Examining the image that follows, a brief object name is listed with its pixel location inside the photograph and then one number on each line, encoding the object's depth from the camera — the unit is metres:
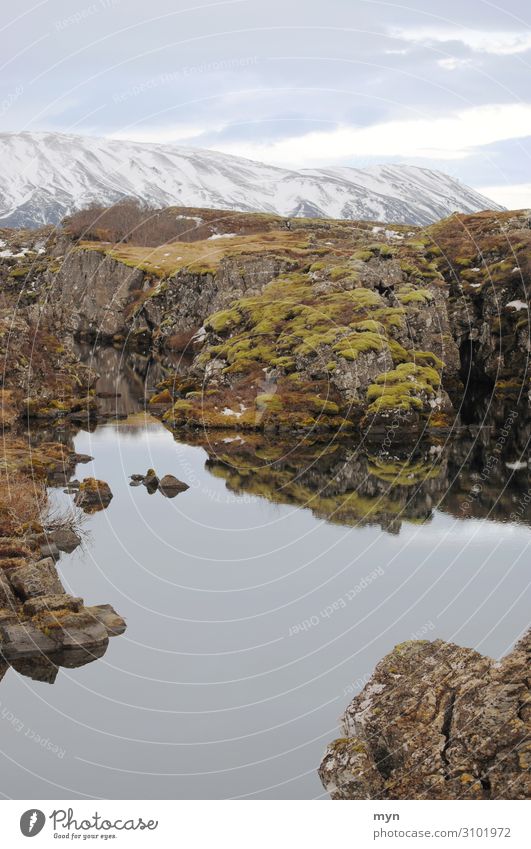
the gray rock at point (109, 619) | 40.94
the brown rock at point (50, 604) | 39.93
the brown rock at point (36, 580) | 41.31
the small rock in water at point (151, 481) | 67.06
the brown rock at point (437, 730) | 23.19
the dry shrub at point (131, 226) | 188.16
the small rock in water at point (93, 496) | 61.12
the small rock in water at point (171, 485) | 66.84
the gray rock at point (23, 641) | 38.41
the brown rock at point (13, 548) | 45.75
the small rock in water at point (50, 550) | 49.75
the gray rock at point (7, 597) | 40.53
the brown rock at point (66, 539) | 51.50
